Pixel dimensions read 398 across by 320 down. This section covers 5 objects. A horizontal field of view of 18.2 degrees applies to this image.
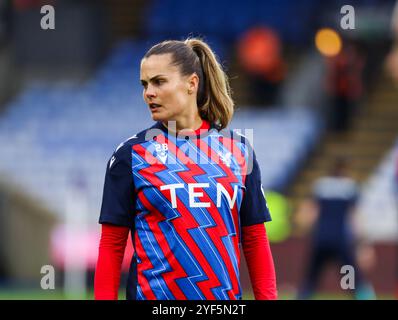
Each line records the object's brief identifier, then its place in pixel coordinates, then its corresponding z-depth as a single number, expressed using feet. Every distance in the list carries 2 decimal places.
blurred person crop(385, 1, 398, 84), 65.18
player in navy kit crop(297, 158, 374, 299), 44.39
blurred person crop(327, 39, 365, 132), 62.85
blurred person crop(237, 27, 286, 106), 66.28
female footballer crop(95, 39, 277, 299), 15.72
